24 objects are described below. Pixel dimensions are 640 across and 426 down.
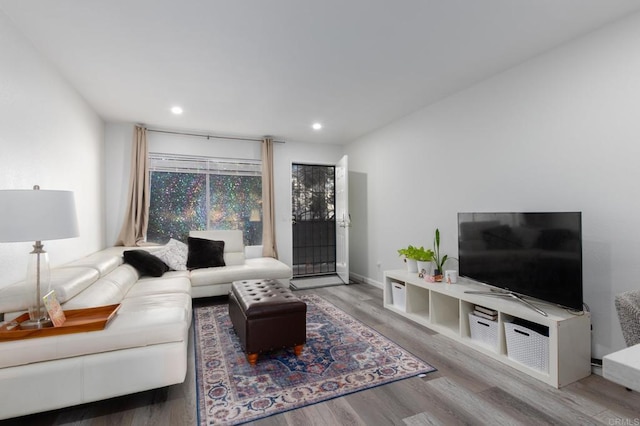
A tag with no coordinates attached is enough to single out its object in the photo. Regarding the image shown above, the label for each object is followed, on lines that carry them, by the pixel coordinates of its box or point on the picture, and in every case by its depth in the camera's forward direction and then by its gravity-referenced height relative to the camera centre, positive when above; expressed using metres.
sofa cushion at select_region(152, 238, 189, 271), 4.03 -0.53
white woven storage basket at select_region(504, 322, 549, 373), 2.12 -0.99
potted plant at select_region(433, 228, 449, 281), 3.37 -0.53
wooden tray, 1.64 -0.64
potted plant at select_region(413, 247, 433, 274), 3.43 -0.53
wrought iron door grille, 6.26 -0.10
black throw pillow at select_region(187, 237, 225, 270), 4.21 -0.54
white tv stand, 2.03 -0.93
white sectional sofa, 1.61 -0.80
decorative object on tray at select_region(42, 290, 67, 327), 1.77 -0.55
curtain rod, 4.78 +1.32
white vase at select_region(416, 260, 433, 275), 3.43 -0.61
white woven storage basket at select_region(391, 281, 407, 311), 3.47 -0.97
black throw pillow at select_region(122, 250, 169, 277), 3.59 -0.55
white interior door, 5.05 -0.12
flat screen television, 2.11 -0.34
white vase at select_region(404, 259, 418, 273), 3.59 -0.63
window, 4.84 +0.32
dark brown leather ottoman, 2.34 -0.87
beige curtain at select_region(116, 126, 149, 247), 4.43 +0.27
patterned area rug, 1.88 -1.17
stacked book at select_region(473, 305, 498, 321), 2.54 -0.87
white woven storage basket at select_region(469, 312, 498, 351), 2.49 -1.01
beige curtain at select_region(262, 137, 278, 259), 5.20 +0.17
